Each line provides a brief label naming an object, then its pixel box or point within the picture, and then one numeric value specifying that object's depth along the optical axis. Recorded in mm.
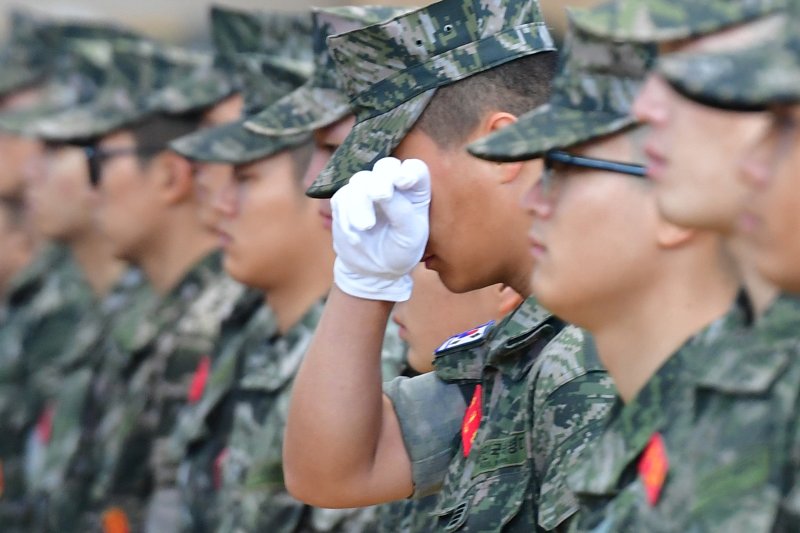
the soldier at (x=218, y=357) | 11289
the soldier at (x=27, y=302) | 16297
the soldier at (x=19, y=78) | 17703
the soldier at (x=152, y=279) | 12648
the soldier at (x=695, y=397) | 4719
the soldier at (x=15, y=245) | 18406
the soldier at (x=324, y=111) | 8937
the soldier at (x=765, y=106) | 4406
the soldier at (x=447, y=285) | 6637
